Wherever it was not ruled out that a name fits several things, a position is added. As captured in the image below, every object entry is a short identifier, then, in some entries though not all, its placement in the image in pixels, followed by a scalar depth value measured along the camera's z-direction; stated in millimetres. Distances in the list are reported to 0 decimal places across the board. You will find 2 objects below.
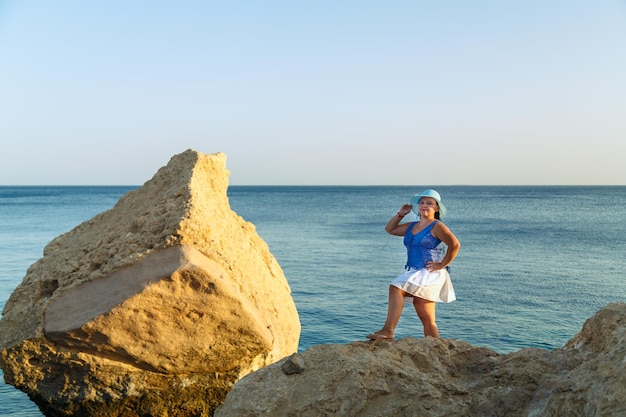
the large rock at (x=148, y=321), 4816
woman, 5059
